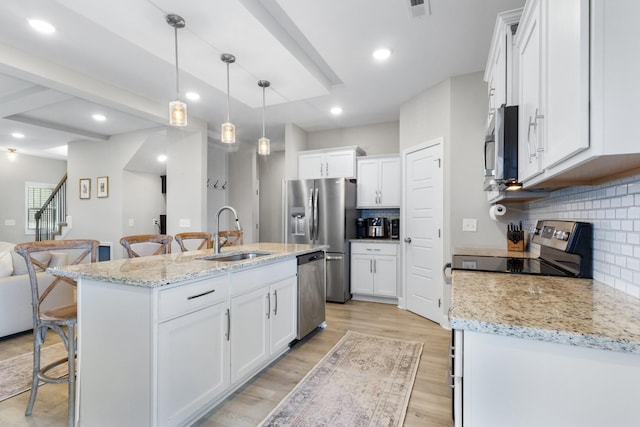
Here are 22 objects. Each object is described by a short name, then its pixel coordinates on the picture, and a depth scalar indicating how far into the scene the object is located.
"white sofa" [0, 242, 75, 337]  2.90
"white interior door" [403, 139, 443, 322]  3.45
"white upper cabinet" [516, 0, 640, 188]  0.77
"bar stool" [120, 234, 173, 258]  2.47
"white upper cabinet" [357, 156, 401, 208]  4.43
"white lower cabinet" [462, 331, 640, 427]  0.73
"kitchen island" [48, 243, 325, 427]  1.50
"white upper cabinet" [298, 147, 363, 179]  4.61
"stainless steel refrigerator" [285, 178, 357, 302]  4.30
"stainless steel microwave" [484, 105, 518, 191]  1.59
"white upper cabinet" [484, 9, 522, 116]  1.69
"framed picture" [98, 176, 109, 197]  5.77
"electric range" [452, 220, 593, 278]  1.44
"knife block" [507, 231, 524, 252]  2.64
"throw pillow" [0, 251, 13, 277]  3.01
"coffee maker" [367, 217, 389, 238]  4.67
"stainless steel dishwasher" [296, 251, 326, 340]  2.85
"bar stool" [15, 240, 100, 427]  1.77
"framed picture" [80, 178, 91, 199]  5.96
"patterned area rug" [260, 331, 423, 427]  1.80
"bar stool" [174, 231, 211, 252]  2.92
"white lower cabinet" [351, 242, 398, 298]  4.21
